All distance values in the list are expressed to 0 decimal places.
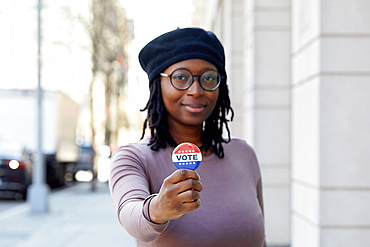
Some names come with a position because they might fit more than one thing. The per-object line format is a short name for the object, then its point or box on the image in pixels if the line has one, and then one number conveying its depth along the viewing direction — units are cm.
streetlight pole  1001
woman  169
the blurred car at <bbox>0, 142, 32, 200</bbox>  1166
